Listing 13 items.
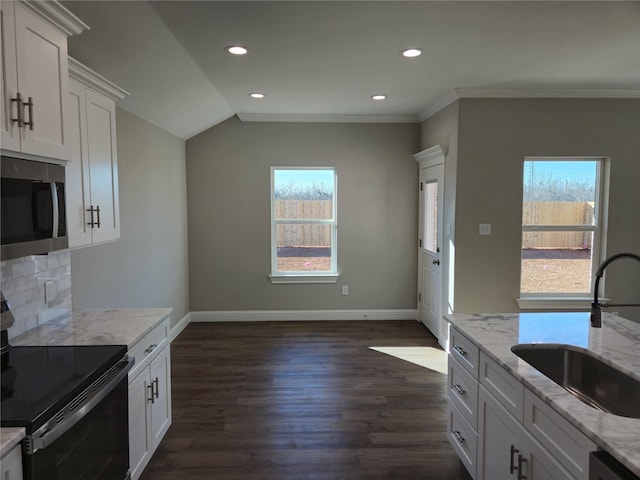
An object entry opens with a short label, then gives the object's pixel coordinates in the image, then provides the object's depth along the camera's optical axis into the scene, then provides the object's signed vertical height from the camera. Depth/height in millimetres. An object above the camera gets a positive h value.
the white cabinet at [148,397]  2100 -999
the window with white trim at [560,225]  4188 -56
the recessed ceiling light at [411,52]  2916 +1193
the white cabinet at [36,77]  1529 +561
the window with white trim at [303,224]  5434 -75
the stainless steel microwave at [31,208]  1511 +36
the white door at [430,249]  4617 -364
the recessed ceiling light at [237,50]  2883 +1189
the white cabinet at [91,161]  2078 +310
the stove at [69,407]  1312 -675
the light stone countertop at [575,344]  1200 -579
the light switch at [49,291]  2322 -420
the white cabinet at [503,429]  1376 -846
